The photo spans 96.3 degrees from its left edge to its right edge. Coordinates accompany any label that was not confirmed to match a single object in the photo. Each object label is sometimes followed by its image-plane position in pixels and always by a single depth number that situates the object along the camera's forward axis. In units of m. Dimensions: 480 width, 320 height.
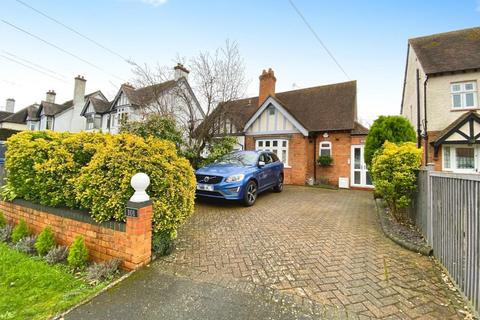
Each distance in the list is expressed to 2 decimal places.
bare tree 9.47
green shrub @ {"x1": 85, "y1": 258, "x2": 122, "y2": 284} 2.67
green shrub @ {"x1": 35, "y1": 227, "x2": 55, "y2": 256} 3.30
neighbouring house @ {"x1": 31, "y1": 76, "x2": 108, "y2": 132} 23.97
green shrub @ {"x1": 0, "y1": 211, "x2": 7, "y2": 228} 4.27
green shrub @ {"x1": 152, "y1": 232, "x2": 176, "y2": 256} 3.22
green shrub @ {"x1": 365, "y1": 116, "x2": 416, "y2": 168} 7.46
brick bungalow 12.07
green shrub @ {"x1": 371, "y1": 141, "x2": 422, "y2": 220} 4.53
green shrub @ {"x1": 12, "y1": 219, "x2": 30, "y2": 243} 3.72
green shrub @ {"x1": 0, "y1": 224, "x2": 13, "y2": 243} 3.90
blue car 6.14
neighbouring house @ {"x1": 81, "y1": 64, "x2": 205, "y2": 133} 9.63
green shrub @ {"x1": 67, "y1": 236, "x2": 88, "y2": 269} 2.96
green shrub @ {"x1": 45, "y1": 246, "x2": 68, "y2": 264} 3.11
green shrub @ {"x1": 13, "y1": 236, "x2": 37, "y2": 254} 3.42
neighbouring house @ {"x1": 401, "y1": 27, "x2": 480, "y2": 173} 10.45
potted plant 12.37
